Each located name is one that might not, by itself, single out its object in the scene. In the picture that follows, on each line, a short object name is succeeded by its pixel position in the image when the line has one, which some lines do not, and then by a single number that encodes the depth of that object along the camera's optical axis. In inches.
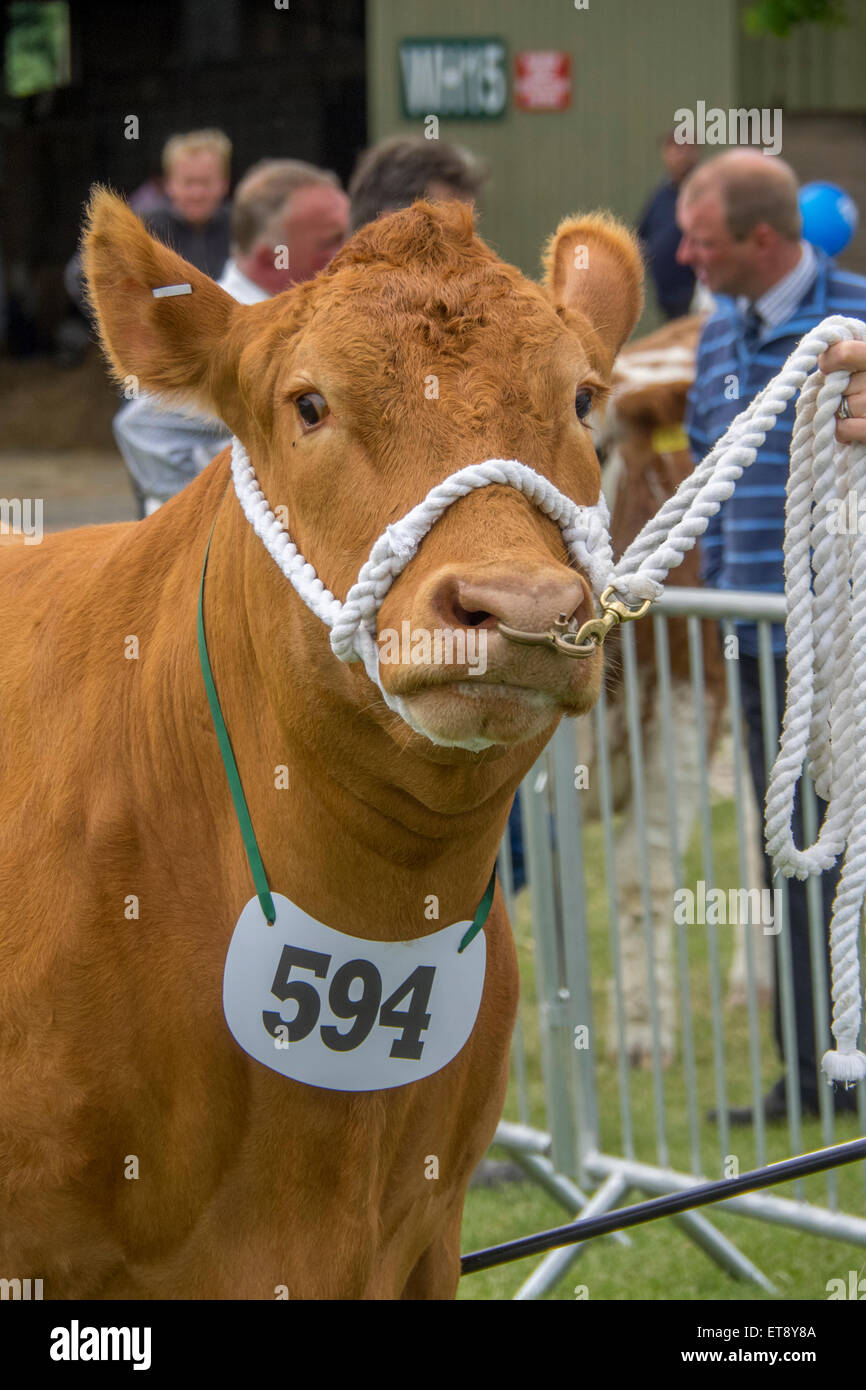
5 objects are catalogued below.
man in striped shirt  204.7
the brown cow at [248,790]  88.3
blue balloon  306.2
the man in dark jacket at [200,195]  331.6
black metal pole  117.2
